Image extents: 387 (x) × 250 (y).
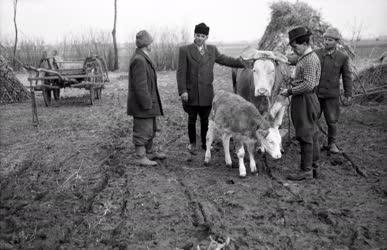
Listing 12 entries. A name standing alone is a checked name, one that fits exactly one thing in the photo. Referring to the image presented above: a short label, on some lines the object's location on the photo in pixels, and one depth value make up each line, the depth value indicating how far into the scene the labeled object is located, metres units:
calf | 6.06
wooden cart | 12.58
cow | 7.18
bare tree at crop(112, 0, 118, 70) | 28.64
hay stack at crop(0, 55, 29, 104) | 13.82
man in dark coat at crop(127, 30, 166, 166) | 6.66
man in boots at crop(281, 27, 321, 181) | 5.93
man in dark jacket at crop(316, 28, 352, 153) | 7.36
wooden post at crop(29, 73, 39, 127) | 9.91
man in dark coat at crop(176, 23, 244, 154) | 7.29
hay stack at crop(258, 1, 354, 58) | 12.39
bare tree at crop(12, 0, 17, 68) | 27.92
